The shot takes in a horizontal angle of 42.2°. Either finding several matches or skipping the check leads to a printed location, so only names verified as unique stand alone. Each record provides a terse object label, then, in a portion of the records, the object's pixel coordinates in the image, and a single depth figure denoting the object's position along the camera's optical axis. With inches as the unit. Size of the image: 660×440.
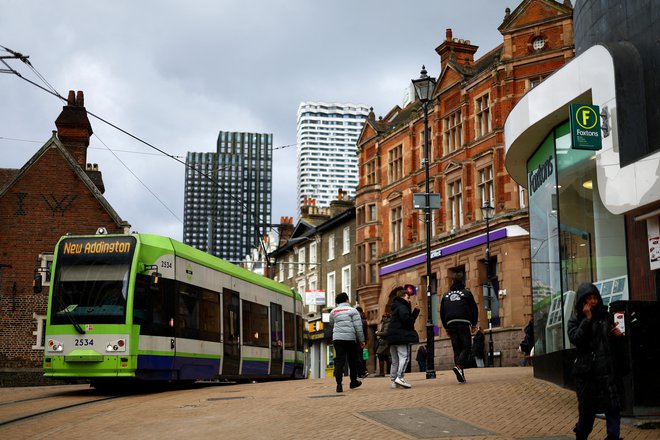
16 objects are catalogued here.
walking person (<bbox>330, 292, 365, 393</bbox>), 613.3
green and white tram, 702.5
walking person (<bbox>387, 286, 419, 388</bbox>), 605.0
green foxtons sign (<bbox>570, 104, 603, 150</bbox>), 503.8
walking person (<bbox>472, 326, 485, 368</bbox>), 1341.0
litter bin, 418.6
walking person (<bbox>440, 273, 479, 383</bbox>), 610.2
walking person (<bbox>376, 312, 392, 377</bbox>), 908.2
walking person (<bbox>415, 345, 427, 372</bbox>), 1440.8
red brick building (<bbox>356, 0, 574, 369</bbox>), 1444.4
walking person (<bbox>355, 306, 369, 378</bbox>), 871.4
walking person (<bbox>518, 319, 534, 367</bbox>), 962.1
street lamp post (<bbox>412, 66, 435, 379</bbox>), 827.4
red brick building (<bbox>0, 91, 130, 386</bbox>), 1450.5
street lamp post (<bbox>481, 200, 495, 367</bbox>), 1353.3
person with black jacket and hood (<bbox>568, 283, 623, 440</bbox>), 337.1
